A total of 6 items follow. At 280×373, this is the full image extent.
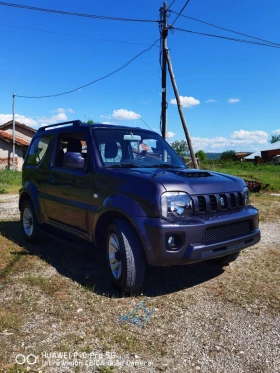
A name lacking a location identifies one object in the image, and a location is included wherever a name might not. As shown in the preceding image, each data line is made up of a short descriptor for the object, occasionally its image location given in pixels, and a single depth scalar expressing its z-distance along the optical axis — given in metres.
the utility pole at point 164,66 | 12.30
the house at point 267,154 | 49.31
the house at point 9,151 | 27.91
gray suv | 3.13
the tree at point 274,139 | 91.90
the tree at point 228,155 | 67.35
